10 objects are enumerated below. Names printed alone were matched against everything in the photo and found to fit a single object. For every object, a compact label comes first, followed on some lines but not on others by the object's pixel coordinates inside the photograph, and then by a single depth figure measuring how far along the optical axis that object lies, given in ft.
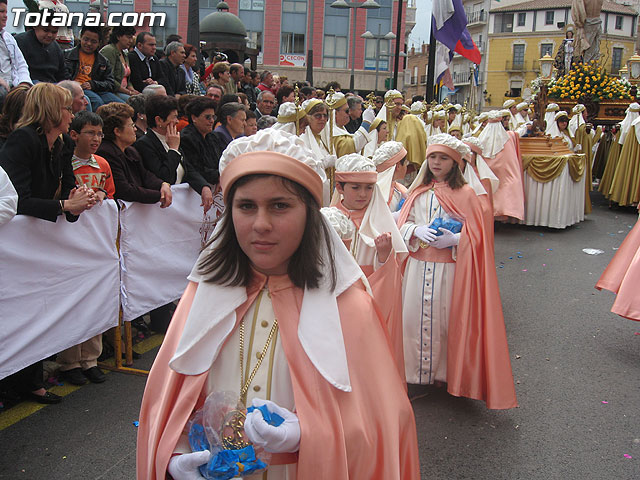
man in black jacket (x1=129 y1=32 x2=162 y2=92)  29.32
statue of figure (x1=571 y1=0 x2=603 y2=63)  62.08
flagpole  49.49
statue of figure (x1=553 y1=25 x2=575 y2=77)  63.00
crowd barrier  13.10
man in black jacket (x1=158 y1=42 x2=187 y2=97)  30.42
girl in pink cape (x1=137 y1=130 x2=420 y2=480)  6.28
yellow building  220.43
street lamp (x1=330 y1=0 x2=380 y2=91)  72.71
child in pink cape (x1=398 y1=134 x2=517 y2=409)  15.31
